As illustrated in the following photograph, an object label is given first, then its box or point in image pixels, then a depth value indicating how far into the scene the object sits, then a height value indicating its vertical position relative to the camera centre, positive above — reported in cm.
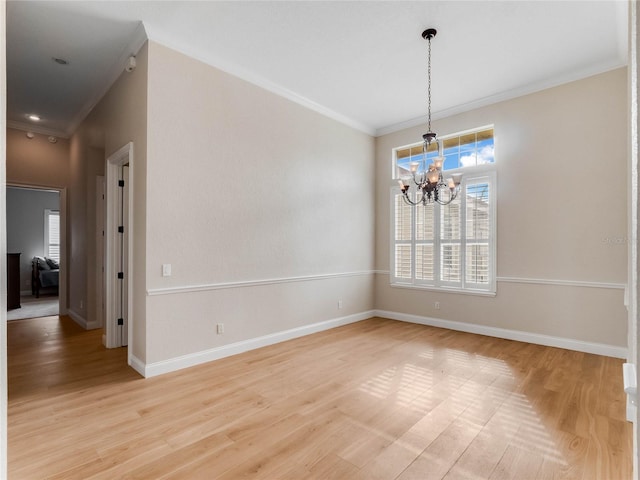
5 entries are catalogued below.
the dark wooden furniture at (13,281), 643 -85
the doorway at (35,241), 820 -4
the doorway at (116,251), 404 -15
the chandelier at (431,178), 336 +66
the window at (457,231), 482 +14
